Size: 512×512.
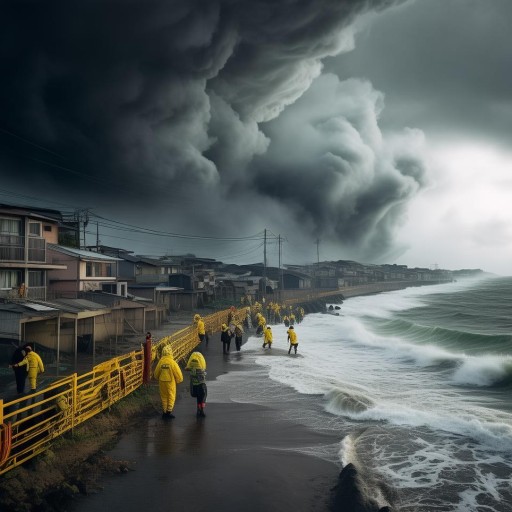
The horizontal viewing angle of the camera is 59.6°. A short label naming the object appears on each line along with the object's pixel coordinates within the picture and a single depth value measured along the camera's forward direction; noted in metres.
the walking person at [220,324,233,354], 21.83
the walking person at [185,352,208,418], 10.79
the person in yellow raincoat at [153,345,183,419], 10.35
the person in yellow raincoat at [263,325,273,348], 24.11
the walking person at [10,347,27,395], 11.78
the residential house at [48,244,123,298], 29.00
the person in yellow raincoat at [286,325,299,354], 21.76
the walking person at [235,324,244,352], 22.77
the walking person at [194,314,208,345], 22.99
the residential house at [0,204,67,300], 22.30
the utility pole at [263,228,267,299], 60.21
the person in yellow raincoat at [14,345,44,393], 12.00
